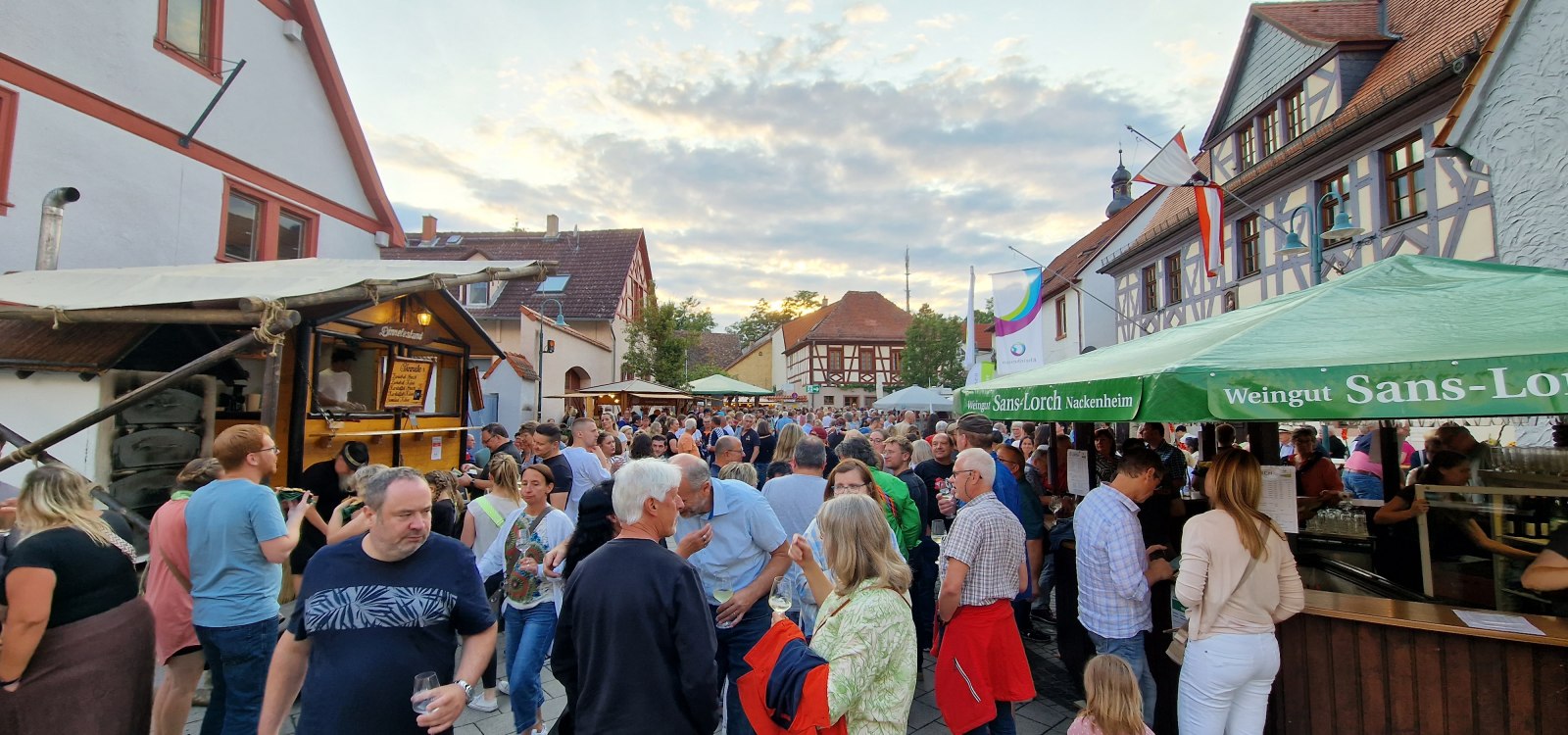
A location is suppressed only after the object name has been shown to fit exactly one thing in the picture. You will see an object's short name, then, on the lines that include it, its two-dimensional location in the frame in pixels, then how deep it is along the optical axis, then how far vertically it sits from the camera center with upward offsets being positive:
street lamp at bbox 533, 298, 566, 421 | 16.70 +0.10
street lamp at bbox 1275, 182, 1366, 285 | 8.51 +2.20
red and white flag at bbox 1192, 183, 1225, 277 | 11.35 +3.13
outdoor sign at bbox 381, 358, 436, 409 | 7.34 +0.17
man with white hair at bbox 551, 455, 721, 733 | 2.22 -0.81
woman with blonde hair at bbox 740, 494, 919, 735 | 2.19 -0.77
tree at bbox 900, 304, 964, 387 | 40.81 +3.08
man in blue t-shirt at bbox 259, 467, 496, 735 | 2.25 -0.80
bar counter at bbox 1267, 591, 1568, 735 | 3.07 -1.29
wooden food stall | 4.61 +0.33
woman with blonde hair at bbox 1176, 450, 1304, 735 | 3.06 -0.92
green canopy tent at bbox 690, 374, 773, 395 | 18.70 +0.39
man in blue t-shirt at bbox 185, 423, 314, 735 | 3.30 -0.82
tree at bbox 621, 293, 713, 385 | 24.83 +2.06
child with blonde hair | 2.54 -1.13
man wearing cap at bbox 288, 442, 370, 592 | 5.33 -0.65
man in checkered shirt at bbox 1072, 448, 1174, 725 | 3.51 -0.85
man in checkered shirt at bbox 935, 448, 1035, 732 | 3.31 -1.11
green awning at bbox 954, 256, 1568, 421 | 2.64 +0.20
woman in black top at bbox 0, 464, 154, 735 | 2.51 -0.88
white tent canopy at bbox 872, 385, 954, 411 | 18.86 +0.03
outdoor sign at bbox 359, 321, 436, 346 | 7.09 +0.72
